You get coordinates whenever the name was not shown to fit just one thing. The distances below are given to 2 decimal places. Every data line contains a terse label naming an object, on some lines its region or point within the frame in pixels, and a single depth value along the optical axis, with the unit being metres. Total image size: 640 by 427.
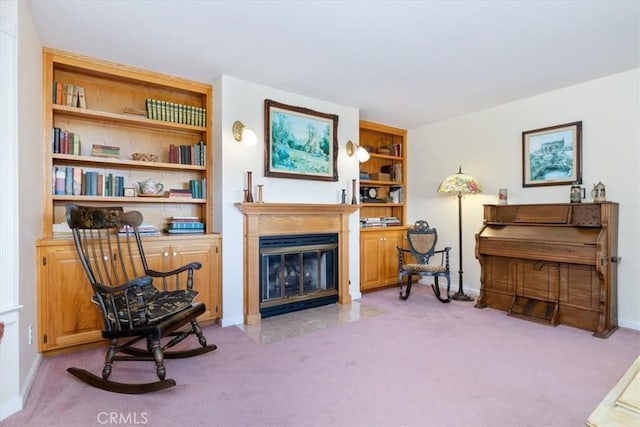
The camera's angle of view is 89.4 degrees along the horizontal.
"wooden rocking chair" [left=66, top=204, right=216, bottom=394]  1.98
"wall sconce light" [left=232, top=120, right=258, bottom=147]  3.19
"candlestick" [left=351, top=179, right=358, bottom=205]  4.06
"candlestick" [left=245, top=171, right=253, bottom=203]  3.23
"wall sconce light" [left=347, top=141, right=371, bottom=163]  4.06
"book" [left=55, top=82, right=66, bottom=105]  2.73
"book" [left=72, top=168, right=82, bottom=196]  2.82
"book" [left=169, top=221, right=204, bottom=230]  3.20
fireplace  3.24
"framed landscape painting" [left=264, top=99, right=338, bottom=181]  3.46
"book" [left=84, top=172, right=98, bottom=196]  2.88
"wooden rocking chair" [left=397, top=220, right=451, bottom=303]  4.04
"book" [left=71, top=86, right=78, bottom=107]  2.81
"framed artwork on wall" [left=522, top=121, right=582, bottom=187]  3.39
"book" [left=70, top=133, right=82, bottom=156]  2.82
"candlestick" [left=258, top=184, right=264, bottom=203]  3.32
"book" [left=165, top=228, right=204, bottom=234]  3.17
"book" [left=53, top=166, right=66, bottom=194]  2.73
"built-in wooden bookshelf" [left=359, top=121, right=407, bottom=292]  4.48
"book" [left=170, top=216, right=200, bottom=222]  3.22
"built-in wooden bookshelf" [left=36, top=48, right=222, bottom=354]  2.47
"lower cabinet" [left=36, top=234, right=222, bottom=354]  2.38
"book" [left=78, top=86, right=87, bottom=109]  2.83
